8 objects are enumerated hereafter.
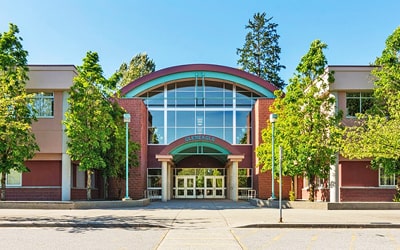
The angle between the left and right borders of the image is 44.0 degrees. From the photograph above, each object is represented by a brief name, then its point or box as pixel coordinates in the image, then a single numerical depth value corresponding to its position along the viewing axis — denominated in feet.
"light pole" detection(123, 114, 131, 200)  88.55
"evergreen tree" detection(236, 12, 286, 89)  216.95
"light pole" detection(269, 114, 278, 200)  82.30
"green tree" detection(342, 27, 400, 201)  68.49
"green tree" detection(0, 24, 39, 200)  80.59
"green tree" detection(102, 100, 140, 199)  98.48
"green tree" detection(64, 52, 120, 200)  88.84
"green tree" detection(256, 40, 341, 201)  86.38
